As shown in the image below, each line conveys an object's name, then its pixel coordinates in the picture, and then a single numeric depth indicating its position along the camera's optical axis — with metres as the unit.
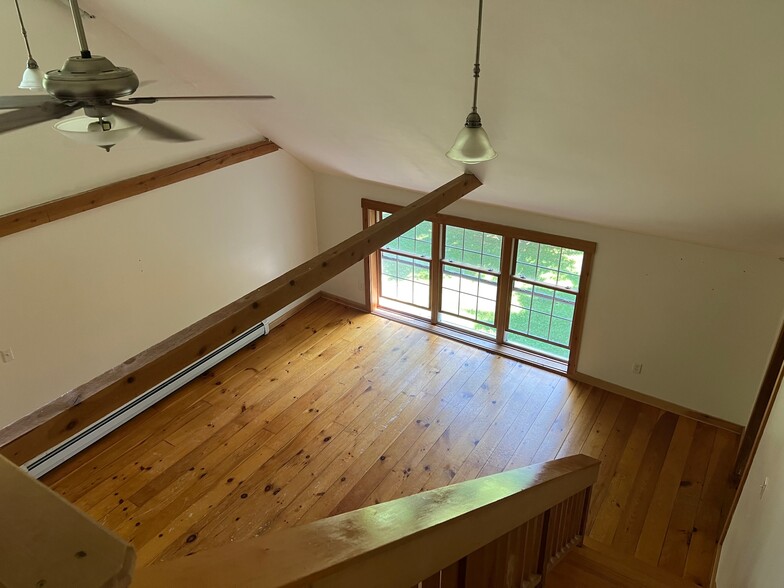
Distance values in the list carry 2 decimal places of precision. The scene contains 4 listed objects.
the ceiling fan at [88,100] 2.08
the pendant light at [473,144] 2.97
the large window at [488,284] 6.30
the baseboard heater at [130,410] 5.14
